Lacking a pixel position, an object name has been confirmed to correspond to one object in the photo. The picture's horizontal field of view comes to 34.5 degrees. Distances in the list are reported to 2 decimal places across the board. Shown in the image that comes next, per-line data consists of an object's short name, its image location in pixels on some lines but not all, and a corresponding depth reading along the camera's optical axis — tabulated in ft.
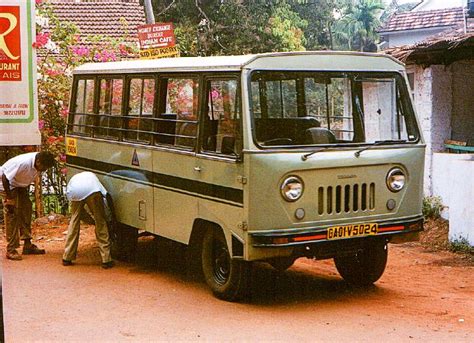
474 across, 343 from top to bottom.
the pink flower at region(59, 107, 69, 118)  44.19
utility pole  45.35
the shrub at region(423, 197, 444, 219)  40.47
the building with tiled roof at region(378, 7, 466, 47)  71.31
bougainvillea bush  43.93
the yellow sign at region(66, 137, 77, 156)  34.55
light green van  22.95
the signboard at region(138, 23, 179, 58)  36.65
